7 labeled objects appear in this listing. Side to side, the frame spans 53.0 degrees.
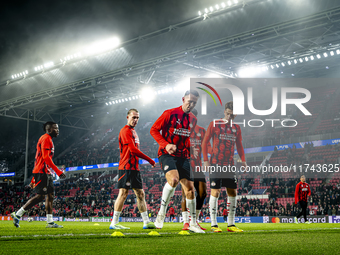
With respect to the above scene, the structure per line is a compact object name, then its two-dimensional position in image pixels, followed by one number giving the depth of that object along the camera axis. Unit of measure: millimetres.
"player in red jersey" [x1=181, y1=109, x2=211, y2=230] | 7371
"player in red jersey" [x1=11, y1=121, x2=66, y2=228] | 8102
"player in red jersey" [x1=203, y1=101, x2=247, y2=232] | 6939
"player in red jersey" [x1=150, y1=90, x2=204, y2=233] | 6195
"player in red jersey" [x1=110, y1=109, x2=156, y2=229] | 6934
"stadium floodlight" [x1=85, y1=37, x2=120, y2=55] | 26094
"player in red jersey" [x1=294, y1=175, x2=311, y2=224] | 12633
